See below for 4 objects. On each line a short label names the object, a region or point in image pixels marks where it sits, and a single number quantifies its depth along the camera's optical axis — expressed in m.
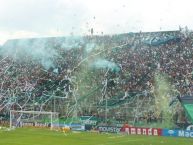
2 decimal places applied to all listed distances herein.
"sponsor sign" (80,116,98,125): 49.90
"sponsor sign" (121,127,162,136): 44.20
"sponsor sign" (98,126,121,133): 46.91
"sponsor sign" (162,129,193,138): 42.34
